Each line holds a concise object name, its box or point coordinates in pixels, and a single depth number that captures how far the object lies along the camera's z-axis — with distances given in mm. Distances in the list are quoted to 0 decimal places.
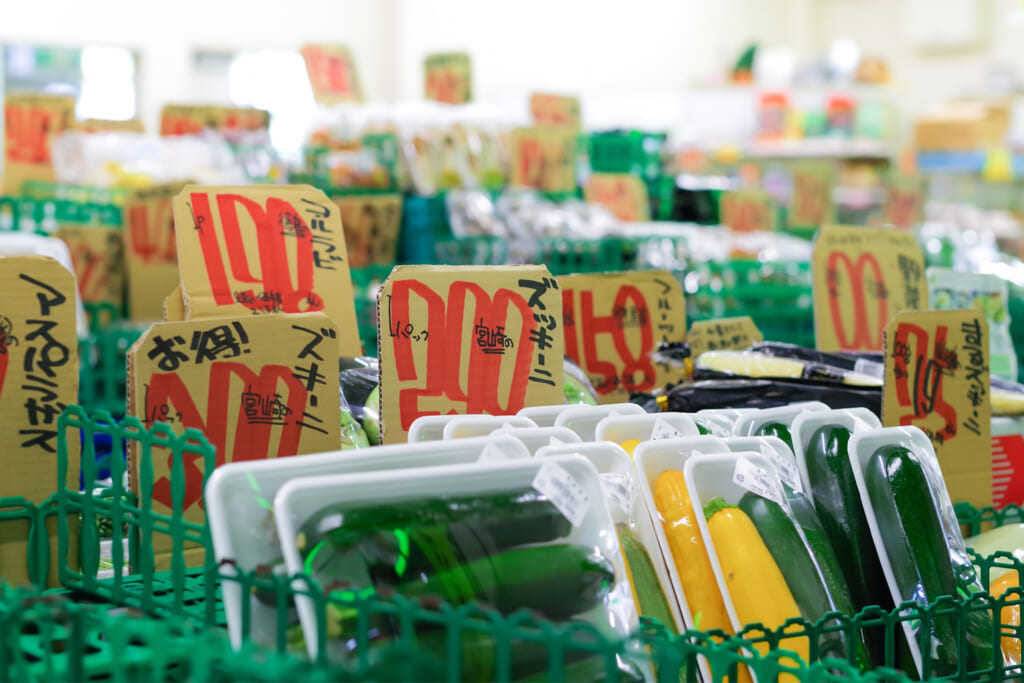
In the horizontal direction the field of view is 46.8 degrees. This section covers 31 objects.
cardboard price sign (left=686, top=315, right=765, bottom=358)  2285
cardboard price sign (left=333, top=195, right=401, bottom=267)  3389
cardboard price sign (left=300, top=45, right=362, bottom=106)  5457
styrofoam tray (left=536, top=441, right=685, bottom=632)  1233
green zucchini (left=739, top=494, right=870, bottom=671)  1193
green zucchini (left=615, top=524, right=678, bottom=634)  1207
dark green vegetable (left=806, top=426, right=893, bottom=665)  1340
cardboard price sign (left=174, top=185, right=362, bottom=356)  1826
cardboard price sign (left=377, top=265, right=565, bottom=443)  1598
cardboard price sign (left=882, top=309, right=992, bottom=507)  1812
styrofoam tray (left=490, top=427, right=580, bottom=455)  1317
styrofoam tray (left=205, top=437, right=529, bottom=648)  1016
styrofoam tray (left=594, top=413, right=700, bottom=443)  1417
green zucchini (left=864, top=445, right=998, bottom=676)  1293
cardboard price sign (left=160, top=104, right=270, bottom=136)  4438
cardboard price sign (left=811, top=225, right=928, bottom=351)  2447
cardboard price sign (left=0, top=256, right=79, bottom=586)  1417
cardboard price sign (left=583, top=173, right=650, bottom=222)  4863
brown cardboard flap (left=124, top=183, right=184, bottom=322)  3010
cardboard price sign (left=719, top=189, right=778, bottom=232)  5324
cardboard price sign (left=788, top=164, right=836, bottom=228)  5746
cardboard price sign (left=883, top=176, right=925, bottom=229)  6711
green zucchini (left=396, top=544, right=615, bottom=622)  1033
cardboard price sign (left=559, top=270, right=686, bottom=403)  2199
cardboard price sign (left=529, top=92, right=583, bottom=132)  5121
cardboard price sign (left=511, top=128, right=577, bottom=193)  4215
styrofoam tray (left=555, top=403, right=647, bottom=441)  1466
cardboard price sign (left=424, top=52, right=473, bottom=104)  4867
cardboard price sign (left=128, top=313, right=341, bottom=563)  1418
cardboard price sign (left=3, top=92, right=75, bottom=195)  4121
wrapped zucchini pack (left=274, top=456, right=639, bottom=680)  979
